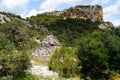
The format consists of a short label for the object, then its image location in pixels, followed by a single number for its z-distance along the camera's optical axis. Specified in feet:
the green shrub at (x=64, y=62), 64.89
